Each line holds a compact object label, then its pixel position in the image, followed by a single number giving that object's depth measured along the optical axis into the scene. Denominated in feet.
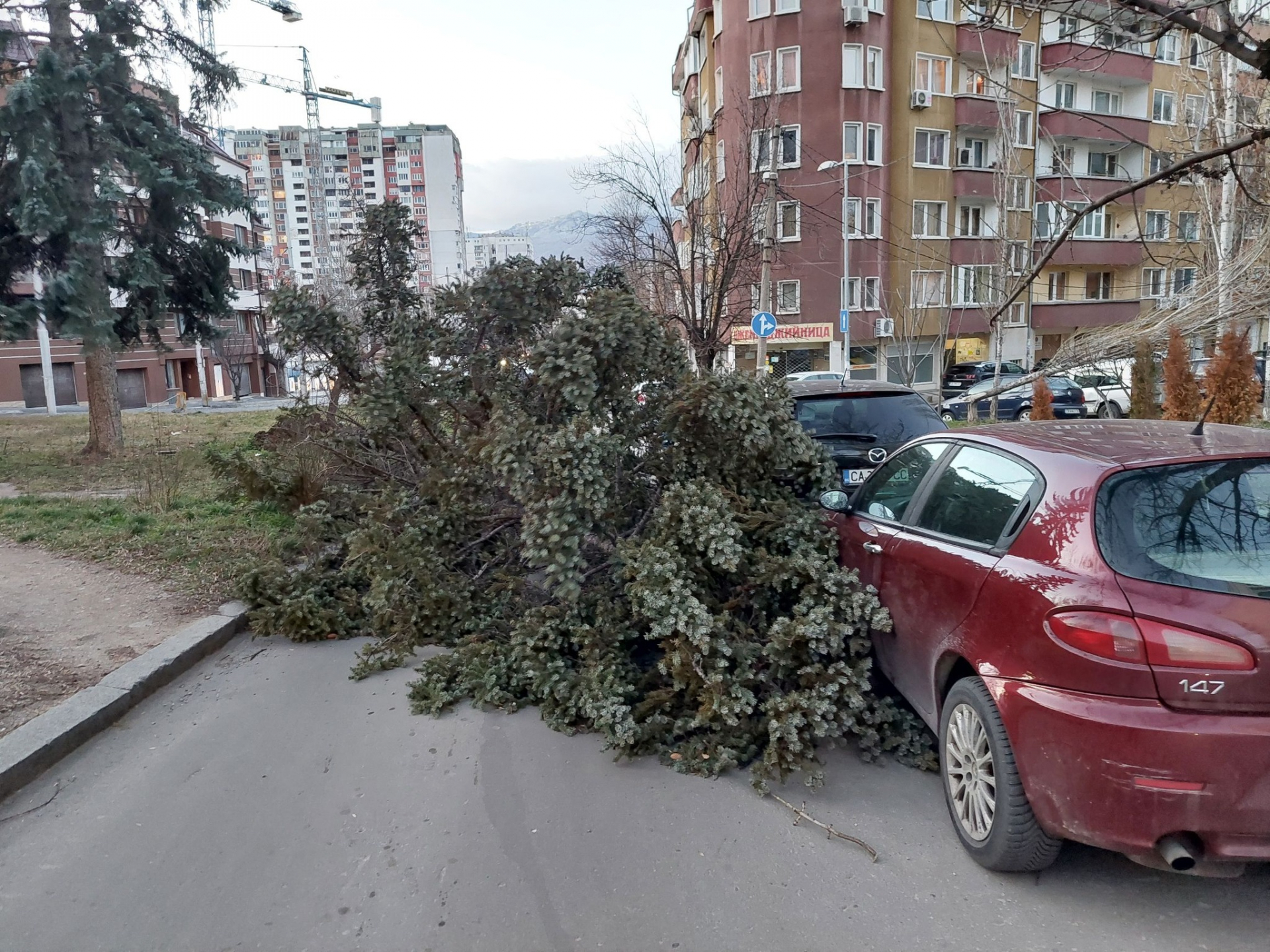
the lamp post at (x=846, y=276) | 61.62
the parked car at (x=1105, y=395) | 74.33
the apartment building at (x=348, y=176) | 451.12
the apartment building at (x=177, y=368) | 151.12
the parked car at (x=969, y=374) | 104.53
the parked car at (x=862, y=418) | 24.50
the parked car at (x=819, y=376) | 88.58
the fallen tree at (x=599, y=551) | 13.58
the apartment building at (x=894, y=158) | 105.50
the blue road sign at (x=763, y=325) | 55.57
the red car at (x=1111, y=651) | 8.46
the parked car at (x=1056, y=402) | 80.07
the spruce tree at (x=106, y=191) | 47.34
